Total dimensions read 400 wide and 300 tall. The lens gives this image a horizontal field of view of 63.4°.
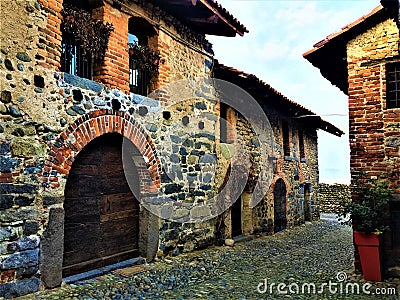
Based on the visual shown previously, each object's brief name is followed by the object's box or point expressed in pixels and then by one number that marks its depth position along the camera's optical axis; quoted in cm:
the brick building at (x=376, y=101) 512
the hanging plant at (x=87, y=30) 456
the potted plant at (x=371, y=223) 485
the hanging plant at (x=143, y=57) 579
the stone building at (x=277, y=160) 852
